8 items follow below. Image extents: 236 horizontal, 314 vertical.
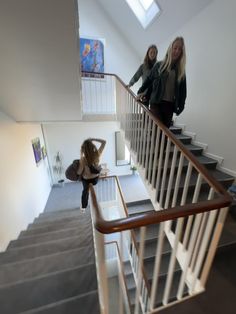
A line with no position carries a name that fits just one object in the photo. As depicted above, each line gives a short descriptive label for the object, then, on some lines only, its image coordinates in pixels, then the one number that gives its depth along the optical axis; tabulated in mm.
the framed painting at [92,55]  3953
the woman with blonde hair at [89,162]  2381
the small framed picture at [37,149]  3990
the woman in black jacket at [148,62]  2186
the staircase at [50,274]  1278
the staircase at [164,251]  1717
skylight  3009
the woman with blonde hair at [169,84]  1771
